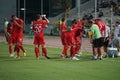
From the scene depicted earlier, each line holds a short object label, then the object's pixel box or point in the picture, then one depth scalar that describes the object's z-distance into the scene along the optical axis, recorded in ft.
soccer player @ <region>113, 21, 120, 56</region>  74.49
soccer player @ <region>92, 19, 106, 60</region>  65.87
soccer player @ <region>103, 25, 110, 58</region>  70.04
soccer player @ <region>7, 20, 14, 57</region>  69.68
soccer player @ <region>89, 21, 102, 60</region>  64.18
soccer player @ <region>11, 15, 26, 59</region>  66.13
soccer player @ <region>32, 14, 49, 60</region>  63.87
